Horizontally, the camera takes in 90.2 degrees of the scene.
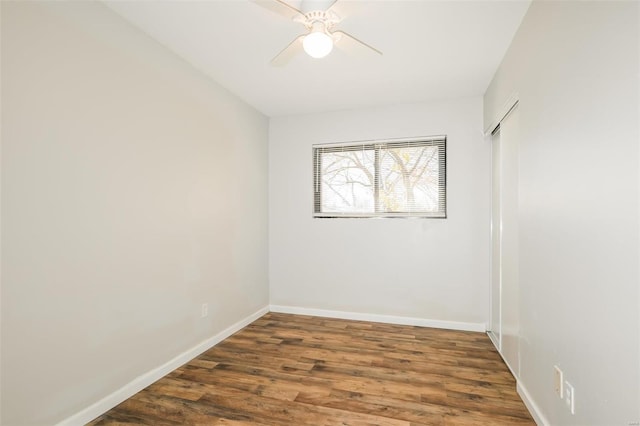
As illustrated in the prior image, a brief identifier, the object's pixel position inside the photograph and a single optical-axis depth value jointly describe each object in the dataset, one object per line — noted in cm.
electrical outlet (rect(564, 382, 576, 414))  144
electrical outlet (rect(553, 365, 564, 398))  156
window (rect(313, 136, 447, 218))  363
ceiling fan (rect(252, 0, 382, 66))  170
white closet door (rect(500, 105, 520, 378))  237
